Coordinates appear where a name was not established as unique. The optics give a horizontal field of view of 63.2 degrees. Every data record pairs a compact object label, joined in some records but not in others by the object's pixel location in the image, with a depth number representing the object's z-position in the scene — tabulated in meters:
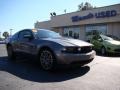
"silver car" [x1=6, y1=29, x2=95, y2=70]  2.96
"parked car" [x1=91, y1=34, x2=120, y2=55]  6.12
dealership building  10.76
